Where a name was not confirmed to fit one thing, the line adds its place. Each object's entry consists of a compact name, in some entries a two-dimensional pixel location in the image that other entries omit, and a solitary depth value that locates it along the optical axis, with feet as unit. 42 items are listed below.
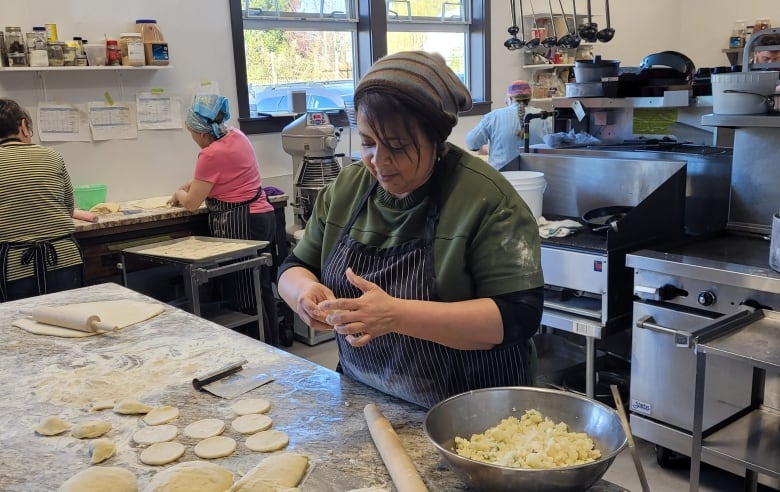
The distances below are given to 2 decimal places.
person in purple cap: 14.76
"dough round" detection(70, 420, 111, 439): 4.29
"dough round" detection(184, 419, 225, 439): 4.23
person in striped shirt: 10.28
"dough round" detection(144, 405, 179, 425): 4.44
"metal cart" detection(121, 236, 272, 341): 11.22
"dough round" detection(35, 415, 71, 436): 4.36
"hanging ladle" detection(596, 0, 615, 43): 10.23
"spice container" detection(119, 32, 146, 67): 13.03
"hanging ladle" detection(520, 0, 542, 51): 12.50
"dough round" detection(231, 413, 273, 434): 4.25
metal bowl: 3.08
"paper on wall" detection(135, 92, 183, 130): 14.02
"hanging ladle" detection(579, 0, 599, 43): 10.38
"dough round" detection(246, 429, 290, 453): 4.02
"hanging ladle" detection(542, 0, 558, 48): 11.55
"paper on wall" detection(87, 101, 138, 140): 13.46
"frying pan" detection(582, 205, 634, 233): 10.06
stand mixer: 13.93
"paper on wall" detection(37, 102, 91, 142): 12.92
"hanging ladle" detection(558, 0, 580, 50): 11.27
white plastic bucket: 10.43
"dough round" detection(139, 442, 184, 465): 3.94
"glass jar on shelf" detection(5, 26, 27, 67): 11.87
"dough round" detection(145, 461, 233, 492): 3.57
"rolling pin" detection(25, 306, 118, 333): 6.18
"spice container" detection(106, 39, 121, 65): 12.97
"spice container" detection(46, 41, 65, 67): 12.25
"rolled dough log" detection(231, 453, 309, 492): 3.55
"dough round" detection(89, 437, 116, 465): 3.97
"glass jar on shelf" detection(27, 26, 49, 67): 12.05
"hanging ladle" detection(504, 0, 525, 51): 12.37
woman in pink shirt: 12.51
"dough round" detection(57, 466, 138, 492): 3.58
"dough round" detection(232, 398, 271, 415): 4.49
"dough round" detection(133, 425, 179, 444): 4.20
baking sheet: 11.40
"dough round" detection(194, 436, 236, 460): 3.99
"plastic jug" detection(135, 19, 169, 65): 13.33
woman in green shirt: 3.94
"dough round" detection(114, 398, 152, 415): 4.59
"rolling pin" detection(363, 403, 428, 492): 3.43
